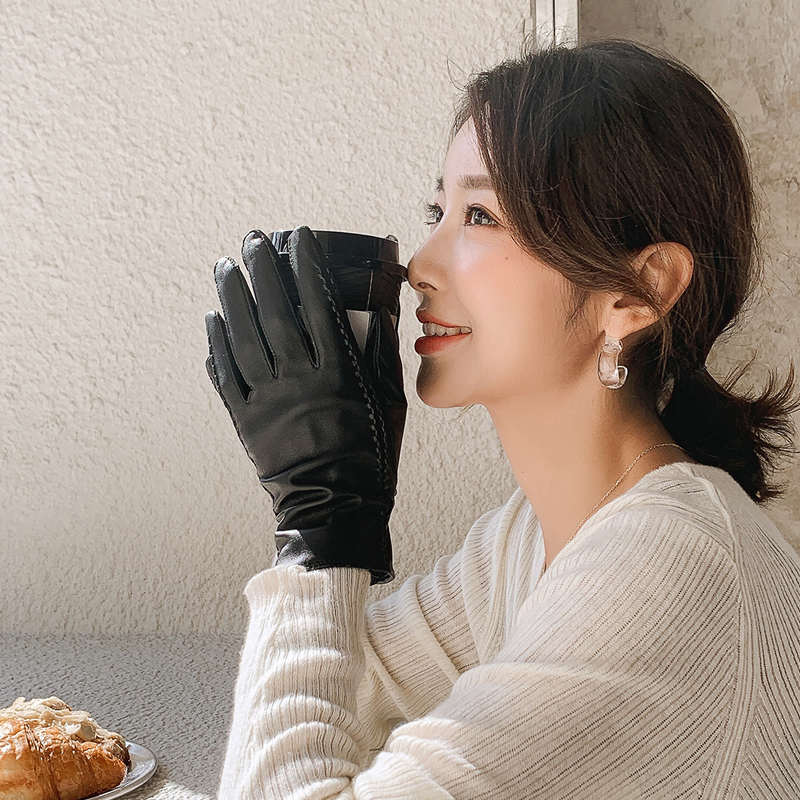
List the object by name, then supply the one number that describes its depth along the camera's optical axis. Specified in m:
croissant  0.78
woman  0.62
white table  0.91
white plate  0.82
